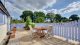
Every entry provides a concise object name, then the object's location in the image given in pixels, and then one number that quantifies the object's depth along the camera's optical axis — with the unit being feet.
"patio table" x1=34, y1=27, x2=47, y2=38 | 11.79
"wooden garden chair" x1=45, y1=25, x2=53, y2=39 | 11.45
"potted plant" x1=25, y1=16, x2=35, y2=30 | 23.42
